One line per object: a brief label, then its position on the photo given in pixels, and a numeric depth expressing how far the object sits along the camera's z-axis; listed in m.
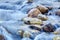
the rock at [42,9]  5.04
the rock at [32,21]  4.02
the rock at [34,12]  4.63
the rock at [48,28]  3.66
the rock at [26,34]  3.37
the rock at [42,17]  4.38
